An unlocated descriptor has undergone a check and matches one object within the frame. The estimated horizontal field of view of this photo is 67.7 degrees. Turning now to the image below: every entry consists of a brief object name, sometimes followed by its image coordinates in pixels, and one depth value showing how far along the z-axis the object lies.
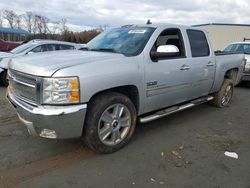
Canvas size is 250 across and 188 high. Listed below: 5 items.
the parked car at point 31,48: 5.97
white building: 24.51
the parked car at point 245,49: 6.69
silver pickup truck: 2.28
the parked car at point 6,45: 11.41
